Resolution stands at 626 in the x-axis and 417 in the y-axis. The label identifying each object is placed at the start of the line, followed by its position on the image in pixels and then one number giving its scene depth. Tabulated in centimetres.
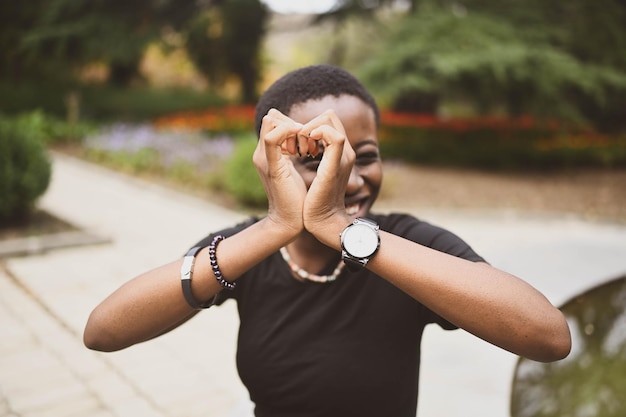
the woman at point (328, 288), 115
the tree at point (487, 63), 927
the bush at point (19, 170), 564
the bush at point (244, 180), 782
